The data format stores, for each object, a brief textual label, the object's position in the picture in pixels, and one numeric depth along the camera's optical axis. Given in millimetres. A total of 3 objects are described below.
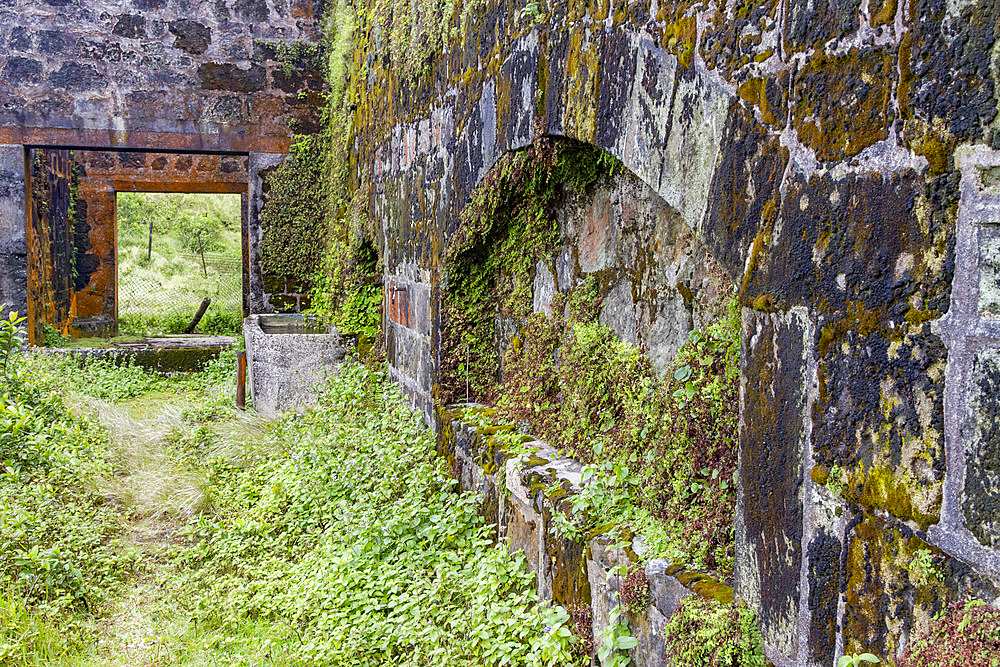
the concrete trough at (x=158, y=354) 8195
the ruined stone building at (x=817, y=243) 1130
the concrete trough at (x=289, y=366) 6023
